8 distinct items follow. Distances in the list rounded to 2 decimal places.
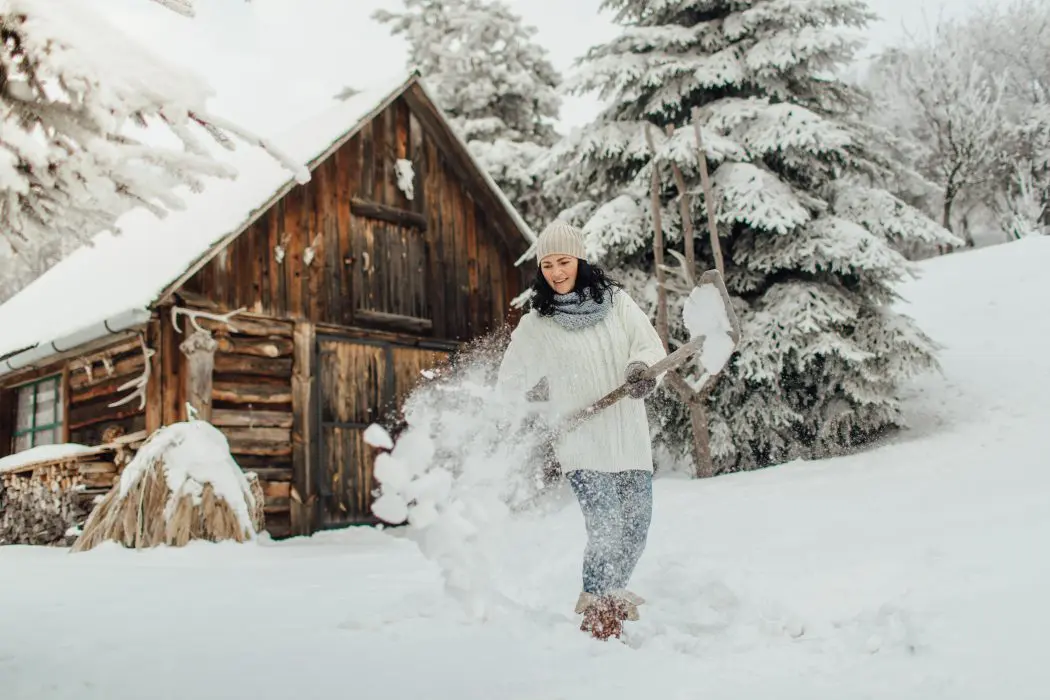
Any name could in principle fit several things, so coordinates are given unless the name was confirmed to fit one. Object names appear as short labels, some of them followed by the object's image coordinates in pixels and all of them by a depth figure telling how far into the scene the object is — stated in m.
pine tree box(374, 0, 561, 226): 17.50
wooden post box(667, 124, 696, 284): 9.03
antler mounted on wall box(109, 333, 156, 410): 8.85
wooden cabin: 9.13
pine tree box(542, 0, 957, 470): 8.86
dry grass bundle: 6.97
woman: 3.76
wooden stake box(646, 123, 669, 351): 9.07
